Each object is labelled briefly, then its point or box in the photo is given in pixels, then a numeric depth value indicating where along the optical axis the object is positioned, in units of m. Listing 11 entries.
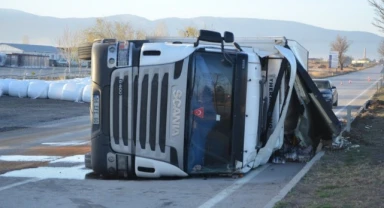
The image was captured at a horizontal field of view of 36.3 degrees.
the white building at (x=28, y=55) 104.88
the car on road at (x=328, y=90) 25.42
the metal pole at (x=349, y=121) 15.06
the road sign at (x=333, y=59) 79.26
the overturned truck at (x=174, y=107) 8.95
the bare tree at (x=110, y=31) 63.97
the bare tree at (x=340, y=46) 113.24
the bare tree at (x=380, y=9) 23.00
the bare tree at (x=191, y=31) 53.75
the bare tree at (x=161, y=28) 74.94
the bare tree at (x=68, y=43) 78.06
